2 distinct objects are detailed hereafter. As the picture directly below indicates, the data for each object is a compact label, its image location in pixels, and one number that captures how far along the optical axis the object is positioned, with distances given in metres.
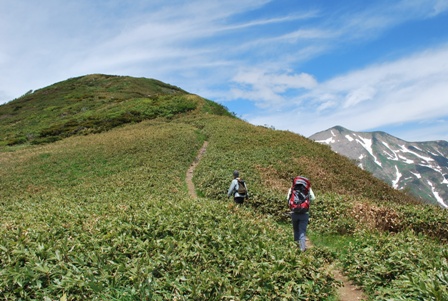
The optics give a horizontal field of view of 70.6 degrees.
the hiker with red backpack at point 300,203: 10.85
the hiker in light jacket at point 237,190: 15.67
